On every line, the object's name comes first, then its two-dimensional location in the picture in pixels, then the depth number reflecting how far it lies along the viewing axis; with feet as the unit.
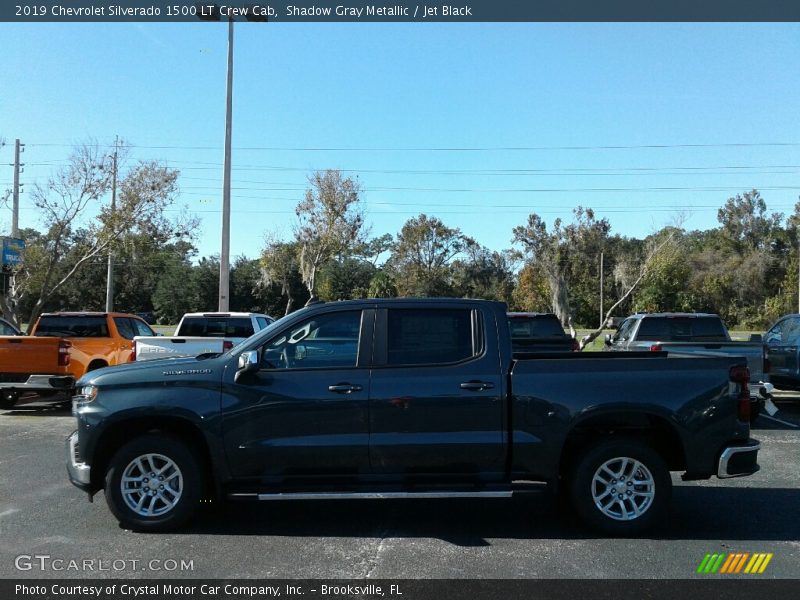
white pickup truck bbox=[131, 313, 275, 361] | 37.06
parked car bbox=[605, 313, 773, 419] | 43.50
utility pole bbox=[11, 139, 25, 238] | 82.12
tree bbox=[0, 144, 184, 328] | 72.79
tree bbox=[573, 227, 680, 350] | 85.72
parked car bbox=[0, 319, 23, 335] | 47.17
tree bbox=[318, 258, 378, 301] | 170.83
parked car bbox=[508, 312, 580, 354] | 44.88
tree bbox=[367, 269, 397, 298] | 179.83
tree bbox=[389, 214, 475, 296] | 177.58
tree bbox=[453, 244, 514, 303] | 184.65
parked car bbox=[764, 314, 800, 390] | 43.91
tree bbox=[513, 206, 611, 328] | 157.38
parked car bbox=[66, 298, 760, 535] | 18.58
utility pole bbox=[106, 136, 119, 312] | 103.60
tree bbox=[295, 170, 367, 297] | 116.78
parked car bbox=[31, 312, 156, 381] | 44.16
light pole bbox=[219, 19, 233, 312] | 70.54
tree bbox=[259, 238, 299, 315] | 136.46
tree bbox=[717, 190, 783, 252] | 246.27
